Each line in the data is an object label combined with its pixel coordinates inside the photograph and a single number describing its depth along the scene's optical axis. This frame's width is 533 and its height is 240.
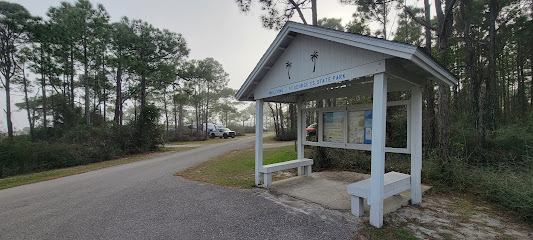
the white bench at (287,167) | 4.98
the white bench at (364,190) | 3.23
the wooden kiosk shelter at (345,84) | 3.05
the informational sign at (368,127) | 4.45
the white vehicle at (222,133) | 24.80
